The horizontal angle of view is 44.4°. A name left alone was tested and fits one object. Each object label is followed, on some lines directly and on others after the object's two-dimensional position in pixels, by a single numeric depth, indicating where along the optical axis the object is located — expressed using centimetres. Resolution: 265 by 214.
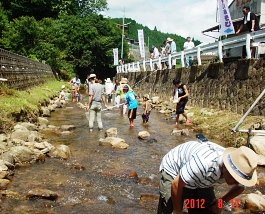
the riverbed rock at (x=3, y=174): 566
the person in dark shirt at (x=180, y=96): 1190
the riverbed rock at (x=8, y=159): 621
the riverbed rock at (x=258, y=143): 765
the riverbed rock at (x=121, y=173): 667
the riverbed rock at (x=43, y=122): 1167
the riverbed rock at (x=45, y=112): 1438
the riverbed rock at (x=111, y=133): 1075
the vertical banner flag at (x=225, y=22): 1359
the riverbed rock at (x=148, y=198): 541
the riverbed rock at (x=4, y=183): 539
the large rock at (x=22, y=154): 686
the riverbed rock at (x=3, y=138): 749
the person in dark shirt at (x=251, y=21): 1137
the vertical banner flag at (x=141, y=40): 3145
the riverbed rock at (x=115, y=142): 917
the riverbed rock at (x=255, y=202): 498
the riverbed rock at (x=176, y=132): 1115
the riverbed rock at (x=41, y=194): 513
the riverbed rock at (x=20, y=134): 817
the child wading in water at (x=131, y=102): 1241
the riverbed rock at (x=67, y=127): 1151
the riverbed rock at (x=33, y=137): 830
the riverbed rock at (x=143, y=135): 1065
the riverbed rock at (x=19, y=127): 887
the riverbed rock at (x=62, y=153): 761
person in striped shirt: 274
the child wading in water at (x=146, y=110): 1338
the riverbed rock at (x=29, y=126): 975
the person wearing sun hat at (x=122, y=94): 1385
